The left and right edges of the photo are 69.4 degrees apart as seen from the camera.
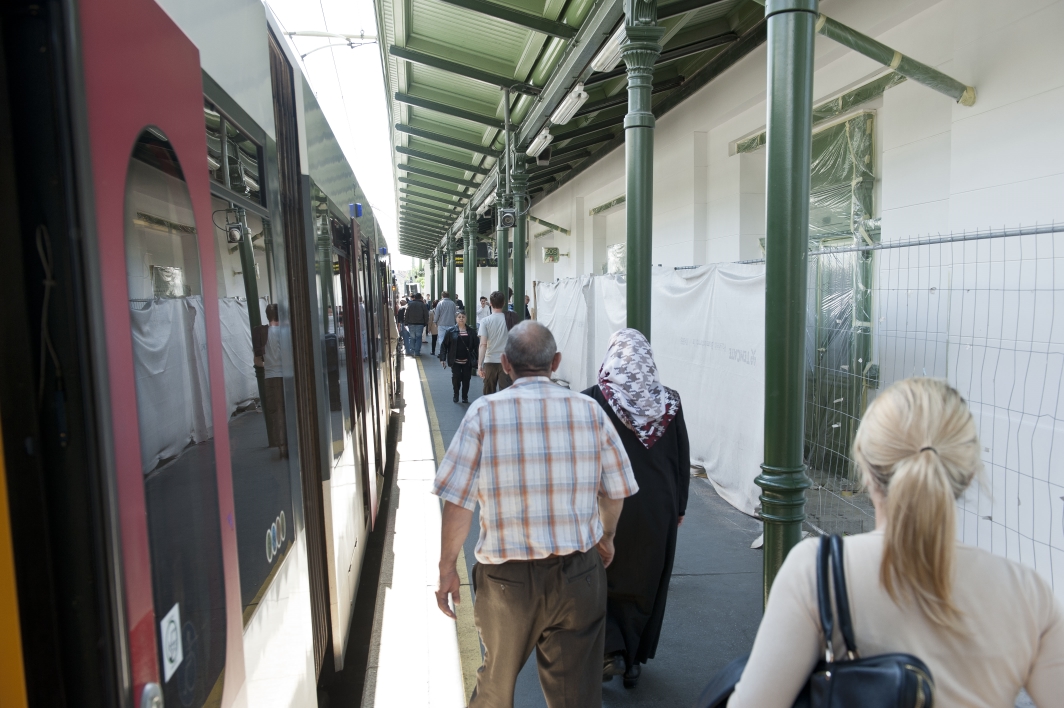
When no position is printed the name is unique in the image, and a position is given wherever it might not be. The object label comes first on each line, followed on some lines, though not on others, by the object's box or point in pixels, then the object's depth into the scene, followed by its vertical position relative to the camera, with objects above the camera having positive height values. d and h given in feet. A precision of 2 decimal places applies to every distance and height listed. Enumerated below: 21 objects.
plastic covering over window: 17.70 -2.12
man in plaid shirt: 8.54 -2.63
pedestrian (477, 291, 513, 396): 33.30 -2.24
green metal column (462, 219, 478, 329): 59.98 +1.95
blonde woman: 4.38 -1.83
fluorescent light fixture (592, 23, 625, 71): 20.07 +6.57
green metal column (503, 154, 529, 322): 39.81 +3.20
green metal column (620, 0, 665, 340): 18.76 +3.27
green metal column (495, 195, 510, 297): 43.52 +2.29
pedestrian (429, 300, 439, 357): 66.37 -3.60
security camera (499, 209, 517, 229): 39.73 +3.80
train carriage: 3.48 -0.41
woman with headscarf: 11.64 -3.28
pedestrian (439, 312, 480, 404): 41.14 -3.29
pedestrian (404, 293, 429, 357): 69.41 -2.42
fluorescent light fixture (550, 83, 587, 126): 27.22 +6.88
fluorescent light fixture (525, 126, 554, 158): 34.75 +6.87
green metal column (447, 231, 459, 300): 98.02 +3.20
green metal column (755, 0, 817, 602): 9.99 +0.20
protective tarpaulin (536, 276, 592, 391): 40.04 -1.90
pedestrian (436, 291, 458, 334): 55.77 -1.55
